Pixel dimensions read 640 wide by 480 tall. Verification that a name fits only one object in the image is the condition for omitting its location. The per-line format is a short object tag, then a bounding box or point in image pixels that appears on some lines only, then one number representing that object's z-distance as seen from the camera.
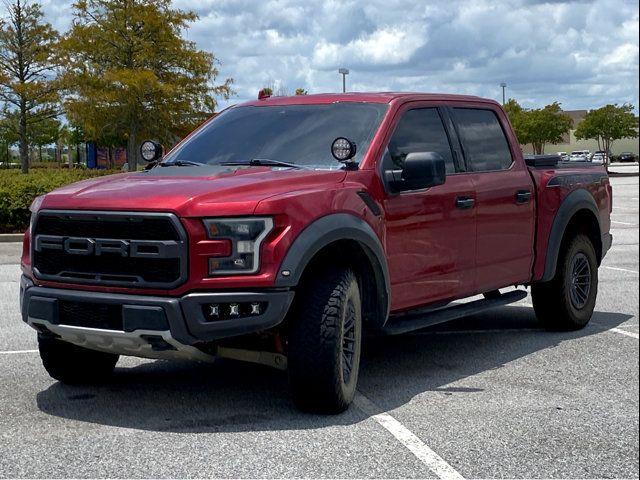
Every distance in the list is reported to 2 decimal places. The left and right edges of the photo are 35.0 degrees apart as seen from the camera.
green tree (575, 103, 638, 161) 81.94
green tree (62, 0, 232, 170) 41.59
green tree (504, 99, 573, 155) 68.81
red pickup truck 5.33
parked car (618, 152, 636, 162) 89.31
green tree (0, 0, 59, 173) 43.72
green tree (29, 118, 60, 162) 53.47
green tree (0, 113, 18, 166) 49.72
